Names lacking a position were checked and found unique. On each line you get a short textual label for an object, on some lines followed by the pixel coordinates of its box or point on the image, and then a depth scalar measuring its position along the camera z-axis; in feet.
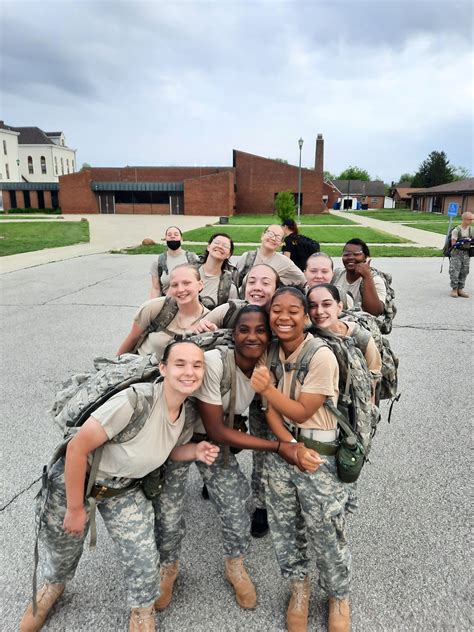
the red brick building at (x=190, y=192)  147.33
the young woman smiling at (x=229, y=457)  7.38
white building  234.29
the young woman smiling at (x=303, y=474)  7.05
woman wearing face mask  15.60
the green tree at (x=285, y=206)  96.37
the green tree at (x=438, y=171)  233.14
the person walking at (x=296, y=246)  20.24
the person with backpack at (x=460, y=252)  30.86
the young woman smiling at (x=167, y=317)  9.93
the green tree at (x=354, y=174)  373.40
